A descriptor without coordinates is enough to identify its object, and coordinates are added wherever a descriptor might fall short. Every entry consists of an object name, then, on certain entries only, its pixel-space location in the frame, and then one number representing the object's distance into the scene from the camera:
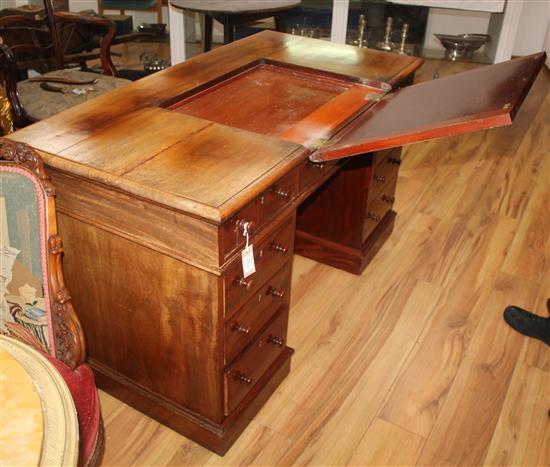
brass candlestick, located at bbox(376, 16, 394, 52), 4.25
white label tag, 1.43
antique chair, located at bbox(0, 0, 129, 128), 2.56
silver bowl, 4.14
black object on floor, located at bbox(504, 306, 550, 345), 2.22
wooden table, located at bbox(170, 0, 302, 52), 3.47
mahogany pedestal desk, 1.39
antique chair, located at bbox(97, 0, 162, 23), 5.65
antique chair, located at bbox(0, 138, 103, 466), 1.23
